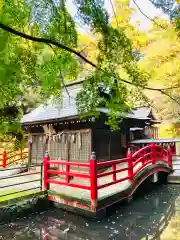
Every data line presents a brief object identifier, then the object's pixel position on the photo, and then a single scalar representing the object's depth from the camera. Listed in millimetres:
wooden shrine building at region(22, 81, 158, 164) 10133
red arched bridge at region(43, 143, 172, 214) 6402
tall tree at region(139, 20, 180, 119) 14000
